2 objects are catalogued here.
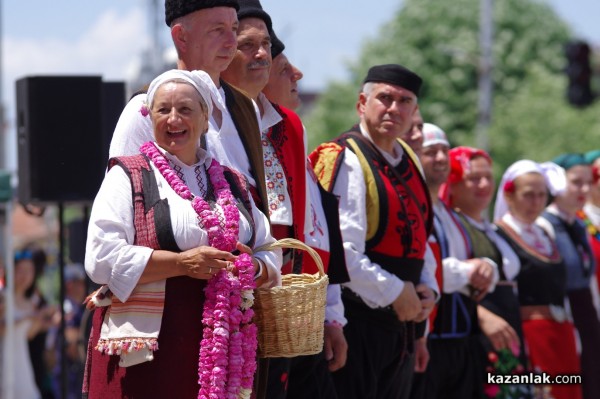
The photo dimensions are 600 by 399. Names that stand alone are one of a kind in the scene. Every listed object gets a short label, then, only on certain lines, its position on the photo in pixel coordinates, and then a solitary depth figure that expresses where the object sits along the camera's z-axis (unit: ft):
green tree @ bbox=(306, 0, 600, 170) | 184.58
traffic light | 118.64
